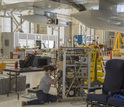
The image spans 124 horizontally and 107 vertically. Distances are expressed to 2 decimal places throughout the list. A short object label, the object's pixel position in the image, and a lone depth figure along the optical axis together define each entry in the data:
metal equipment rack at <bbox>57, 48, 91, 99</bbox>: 5.50
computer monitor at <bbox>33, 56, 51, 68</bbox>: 6.86
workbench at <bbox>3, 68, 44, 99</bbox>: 5.86
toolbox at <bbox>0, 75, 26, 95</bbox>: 6.23
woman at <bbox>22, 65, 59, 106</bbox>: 5.25
